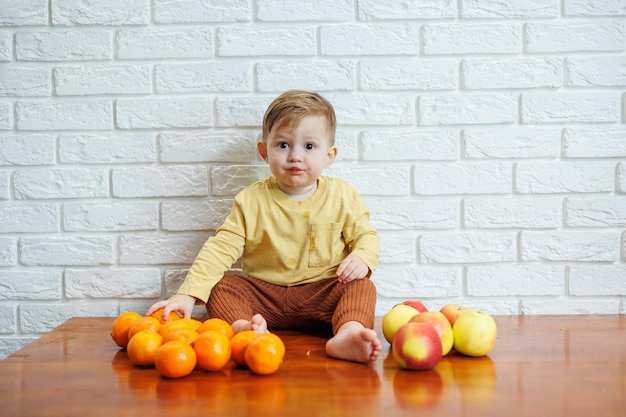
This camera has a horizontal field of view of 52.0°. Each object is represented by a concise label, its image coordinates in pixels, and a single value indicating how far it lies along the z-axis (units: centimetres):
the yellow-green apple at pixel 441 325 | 162
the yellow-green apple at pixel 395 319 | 173
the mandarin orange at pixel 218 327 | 165
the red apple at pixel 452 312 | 175
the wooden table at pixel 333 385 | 131
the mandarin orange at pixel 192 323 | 169
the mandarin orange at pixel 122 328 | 176
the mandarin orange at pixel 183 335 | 158
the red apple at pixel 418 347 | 151
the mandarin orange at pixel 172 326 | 164
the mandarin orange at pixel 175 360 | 148
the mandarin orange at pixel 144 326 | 169
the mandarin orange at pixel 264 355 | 150
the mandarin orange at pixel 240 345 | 156
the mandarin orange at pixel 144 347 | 158
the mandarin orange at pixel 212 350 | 152
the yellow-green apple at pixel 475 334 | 165
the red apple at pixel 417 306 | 185
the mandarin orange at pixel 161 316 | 181
